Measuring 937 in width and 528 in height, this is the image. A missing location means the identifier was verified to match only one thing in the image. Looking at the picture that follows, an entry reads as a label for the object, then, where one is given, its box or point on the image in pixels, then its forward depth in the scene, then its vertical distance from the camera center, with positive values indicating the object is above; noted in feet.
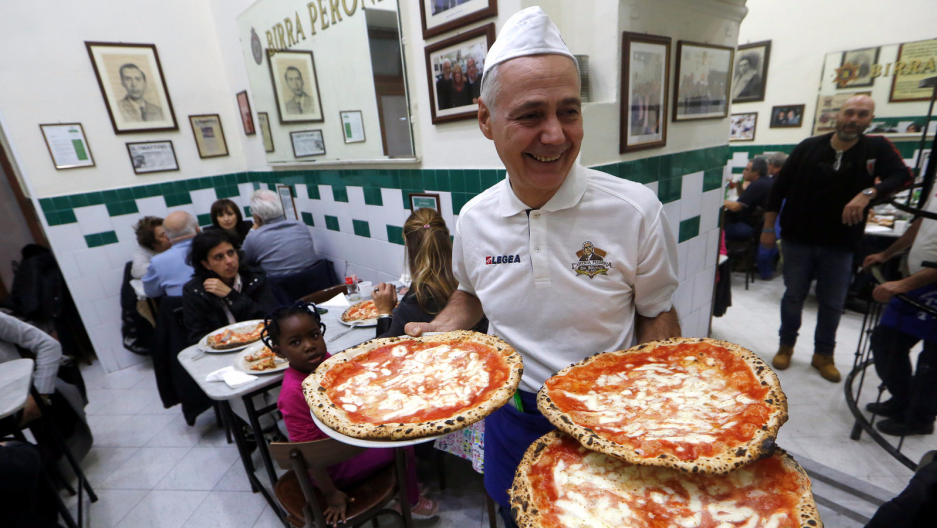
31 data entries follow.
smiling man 3.31 -0.99
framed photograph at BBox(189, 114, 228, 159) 13.93 +0.80
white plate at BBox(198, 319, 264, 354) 7.18 -3.10
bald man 8.41 -2.12
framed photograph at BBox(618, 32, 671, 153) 5.91 +0.45
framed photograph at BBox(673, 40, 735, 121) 6.87 +0.58
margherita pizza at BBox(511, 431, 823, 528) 2.47 -2.30
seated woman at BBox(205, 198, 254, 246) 12.80 -1.79
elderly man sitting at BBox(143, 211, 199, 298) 10.05 -2.56
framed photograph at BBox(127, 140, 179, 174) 12.87 +0.25
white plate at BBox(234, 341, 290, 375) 6.31 -3.12
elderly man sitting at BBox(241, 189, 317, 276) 10.97 -2.28
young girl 5.33 -3.02
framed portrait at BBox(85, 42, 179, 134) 11.98 +2.33
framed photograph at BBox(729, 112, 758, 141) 18.92 -0.65
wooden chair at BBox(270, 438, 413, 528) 4.53 -4.63
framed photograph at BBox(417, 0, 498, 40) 5.94 +1.83
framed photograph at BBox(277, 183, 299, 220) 13.16 -1.49
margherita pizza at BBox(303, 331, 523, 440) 3.15 -2.12
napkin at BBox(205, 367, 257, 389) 6.10 -3.17
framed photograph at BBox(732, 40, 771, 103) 17.83 +1.67
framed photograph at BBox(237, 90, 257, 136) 13.57 +1.39
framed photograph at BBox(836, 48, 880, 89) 14.98 +1.19
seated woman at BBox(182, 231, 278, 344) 8.23 -2.55
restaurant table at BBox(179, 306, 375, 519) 6.06 -3.23
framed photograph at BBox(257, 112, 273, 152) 12.78 +0.77
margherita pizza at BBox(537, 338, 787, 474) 2.54 -1.99
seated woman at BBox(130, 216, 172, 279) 11.75 -2.12
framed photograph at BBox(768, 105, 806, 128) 17.46 -0.34
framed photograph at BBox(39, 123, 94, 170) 11.45 +0.73
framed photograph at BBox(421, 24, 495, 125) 6.20 +1.02
